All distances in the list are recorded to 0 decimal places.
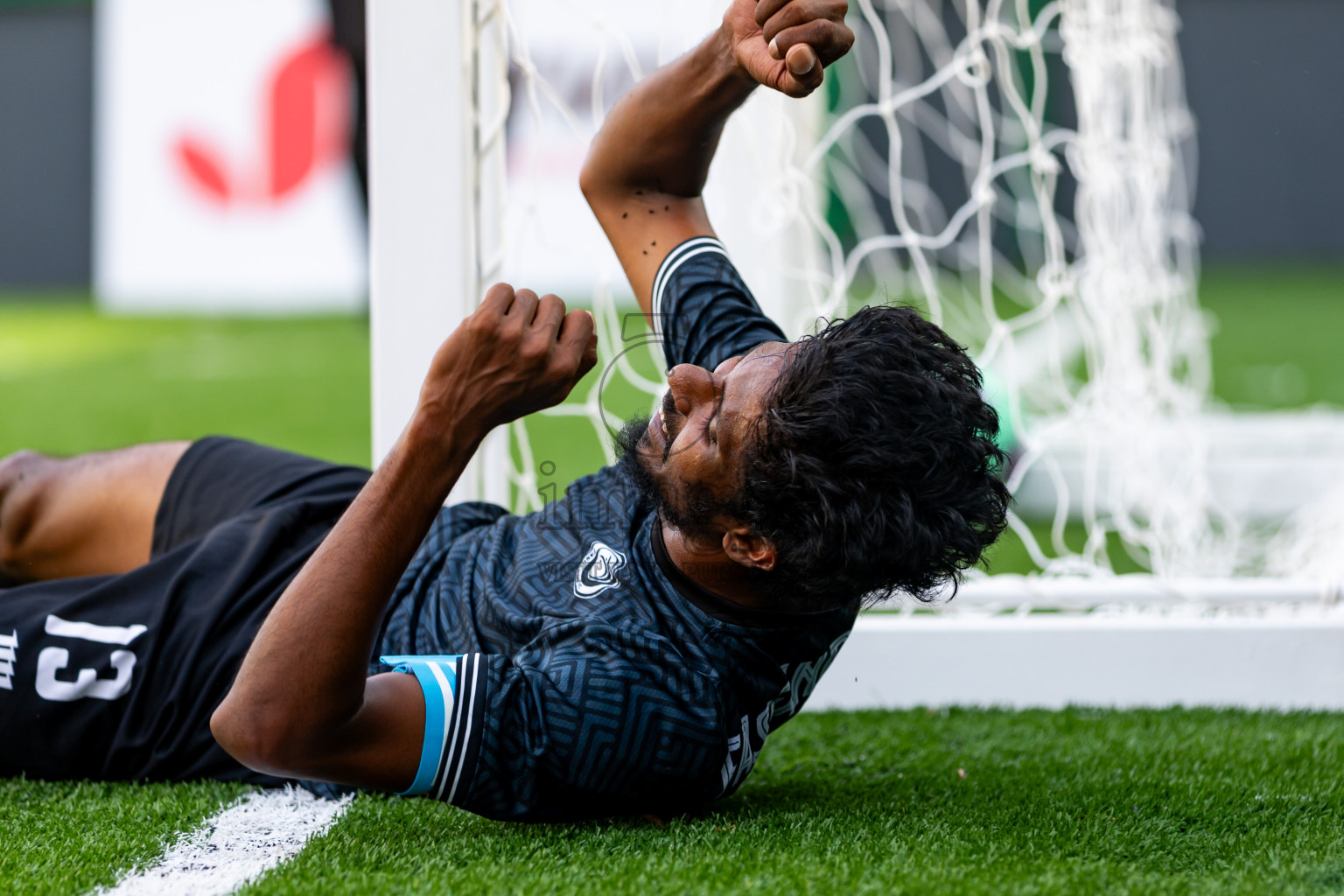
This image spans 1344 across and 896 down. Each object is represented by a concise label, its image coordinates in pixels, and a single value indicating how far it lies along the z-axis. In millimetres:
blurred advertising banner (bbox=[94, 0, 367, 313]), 21031
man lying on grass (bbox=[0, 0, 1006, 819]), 2746
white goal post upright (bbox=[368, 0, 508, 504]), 4352
